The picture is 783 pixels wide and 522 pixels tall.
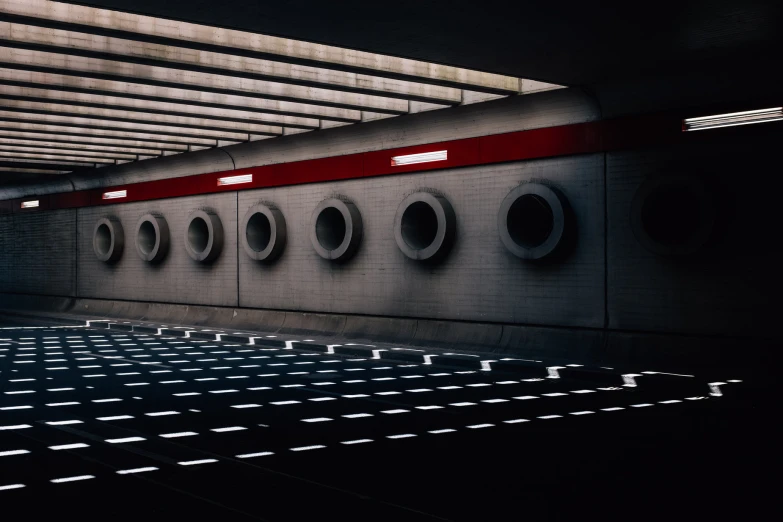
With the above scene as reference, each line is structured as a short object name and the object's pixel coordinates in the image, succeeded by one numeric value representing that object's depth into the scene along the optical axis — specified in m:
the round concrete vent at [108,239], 24.41
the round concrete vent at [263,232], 18.98
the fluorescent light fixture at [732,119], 10.84
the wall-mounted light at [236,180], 19.98
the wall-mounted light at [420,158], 15.47
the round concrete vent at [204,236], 20.75
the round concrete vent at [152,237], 22.61
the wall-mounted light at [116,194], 24.22
